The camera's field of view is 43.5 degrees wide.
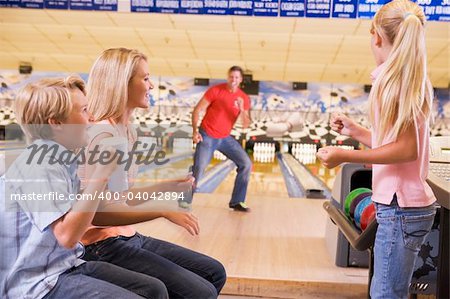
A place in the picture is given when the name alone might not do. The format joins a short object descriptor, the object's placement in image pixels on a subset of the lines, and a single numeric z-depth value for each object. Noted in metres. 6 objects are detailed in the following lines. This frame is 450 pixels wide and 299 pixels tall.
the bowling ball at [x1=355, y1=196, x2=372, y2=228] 2.19
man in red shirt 4.61
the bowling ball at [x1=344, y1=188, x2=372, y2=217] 2.49
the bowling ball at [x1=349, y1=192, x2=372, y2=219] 2.39
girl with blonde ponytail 1.52
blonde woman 1.51
